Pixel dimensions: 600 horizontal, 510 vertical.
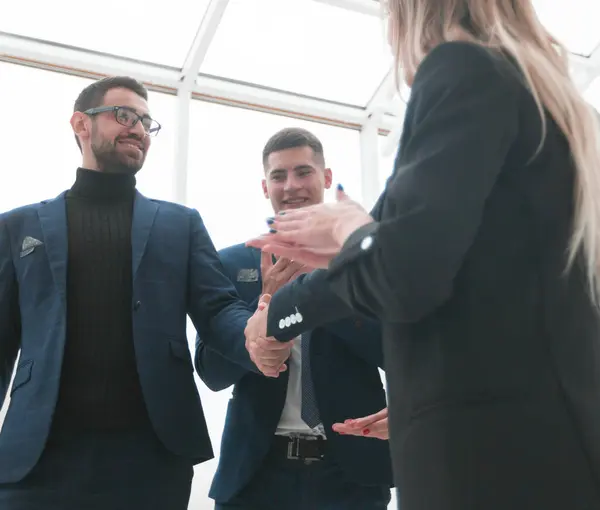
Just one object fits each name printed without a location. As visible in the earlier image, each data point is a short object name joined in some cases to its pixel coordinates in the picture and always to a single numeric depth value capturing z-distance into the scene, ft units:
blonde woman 2.64
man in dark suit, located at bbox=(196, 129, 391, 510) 5.95
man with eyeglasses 5.22
